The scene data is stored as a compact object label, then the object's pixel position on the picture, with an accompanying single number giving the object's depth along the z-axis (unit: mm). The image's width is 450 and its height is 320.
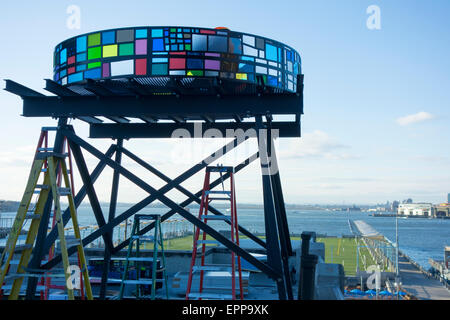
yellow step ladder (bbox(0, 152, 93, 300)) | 10523
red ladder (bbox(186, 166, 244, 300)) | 12588
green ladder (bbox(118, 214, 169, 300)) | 14875
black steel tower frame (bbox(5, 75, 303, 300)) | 12625
